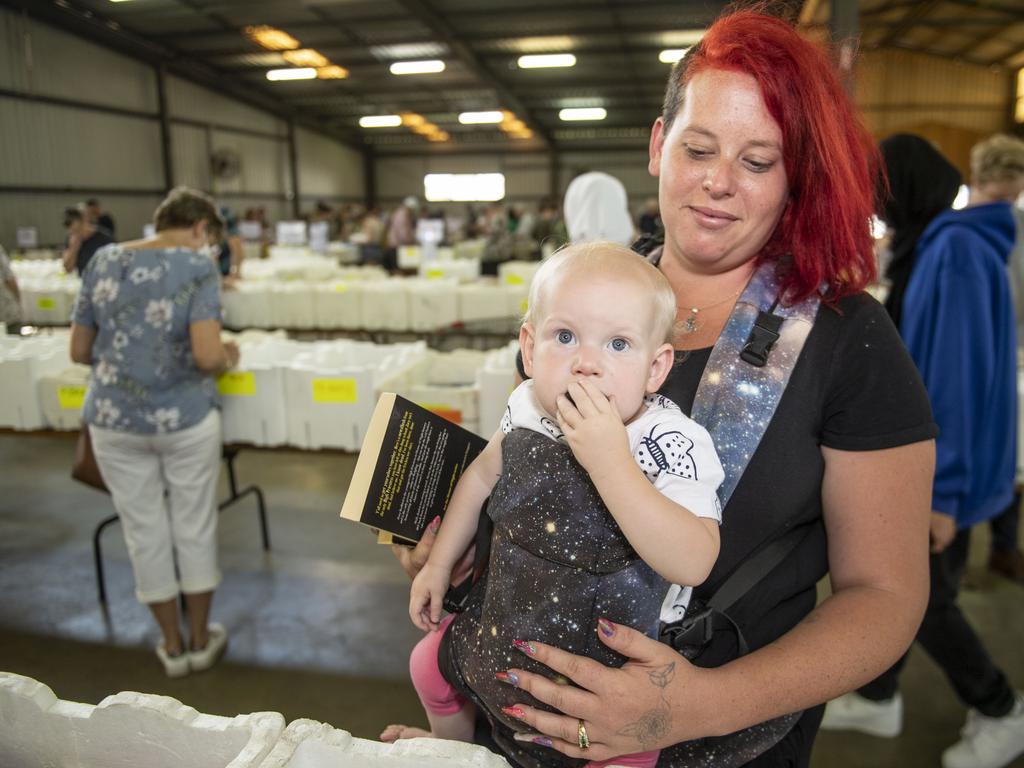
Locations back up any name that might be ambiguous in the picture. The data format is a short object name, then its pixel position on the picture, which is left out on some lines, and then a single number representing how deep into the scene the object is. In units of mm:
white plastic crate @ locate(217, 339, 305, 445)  2977
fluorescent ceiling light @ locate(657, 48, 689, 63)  14215
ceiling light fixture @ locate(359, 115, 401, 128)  21062
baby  785
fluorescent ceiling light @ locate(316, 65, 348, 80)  16172
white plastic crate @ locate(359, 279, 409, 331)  5489
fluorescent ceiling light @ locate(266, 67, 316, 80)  16766
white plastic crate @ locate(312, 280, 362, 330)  5566
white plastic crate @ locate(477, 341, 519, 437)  2703
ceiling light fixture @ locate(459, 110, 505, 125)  19672
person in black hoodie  2254
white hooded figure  4125
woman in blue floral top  2588
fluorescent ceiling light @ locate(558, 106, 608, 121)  19866
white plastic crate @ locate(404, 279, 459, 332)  5406
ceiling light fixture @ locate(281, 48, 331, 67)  15383
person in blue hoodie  1999
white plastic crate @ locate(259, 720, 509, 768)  775
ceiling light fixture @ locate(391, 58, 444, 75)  15193
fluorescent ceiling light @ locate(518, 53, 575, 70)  14984
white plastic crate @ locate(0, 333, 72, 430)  3188
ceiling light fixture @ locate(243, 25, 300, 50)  14039
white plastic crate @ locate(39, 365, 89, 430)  3193
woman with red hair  842
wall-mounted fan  18094
